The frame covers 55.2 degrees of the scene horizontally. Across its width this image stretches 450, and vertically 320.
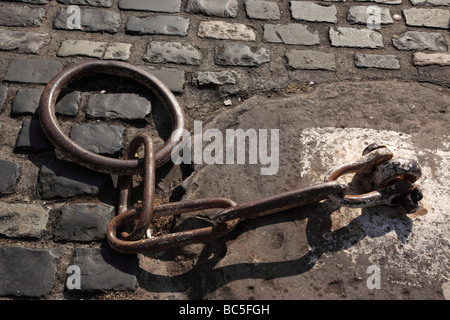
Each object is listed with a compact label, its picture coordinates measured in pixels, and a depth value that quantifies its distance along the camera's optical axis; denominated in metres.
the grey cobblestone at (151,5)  3.12
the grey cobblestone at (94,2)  3.13
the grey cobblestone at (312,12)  3.17
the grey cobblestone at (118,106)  2.58
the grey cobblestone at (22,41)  2.84
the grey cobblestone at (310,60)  2.88
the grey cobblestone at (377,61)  2.91
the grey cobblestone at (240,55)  2.88
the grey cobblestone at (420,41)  3.04
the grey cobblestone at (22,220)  2.11
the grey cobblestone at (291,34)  3.02
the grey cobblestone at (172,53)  2.86
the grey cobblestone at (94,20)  3.00
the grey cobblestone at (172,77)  2.73
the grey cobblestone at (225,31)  3.02
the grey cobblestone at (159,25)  3.00
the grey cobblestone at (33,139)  2.39
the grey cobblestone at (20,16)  2.98
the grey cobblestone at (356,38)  3.03
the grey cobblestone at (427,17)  3.20
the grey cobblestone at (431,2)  3.35
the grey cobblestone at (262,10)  3.16
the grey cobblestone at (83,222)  2.13
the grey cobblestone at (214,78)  2.76
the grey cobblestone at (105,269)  1.99
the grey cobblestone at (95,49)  2.85
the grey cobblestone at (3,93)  2.57
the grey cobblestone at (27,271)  1.95
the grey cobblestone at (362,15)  3.20
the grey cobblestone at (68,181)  2.26
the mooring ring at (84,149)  2.23
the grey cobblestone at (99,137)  2.43
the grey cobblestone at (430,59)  2.94
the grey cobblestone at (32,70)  2.69
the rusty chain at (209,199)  1.93
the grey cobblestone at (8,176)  2.24
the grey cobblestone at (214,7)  3.14
